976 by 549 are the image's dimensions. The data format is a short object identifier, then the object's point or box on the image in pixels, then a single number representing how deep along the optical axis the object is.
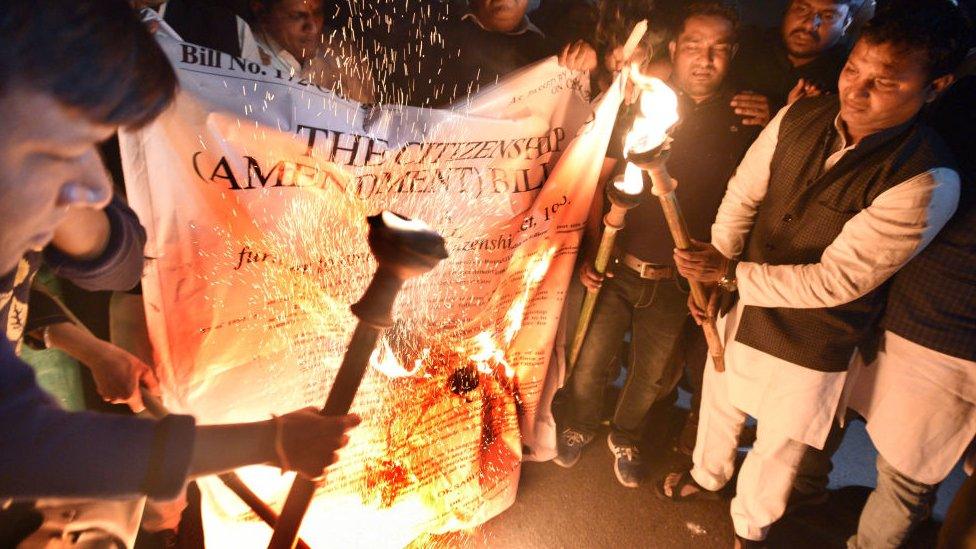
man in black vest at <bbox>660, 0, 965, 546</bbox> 1.82
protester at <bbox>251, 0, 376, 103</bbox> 2.59
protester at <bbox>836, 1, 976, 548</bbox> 1.92
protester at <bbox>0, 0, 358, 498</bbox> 0.76
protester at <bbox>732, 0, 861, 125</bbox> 2.56
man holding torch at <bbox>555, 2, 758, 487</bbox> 2.54
